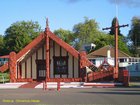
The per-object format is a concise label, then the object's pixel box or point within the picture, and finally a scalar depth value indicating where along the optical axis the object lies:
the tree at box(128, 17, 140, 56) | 86.54
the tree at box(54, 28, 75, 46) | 97.53
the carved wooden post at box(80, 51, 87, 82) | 31.43
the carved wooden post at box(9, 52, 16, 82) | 32.36
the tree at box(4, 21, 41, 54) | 75.47
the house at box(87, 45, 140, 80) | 54.06
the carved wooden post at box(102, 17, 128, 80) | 30.27
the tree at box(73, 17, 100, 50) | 93.15
